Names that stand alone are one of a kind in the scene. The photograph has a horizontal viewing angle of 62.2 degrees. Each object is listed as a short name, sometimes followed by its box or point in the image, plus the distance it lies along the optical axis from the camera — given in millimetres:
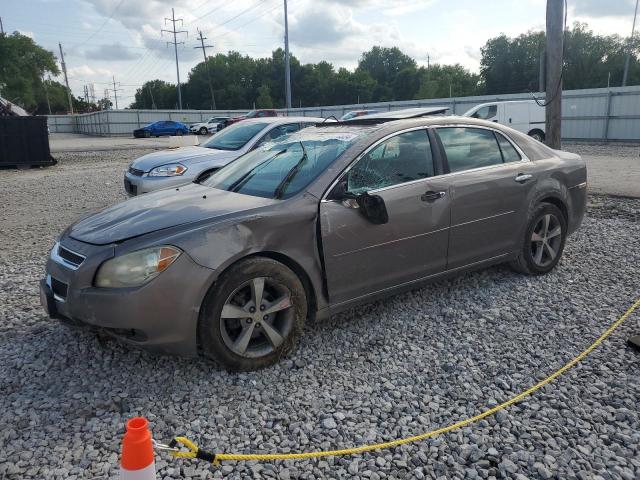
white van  19922
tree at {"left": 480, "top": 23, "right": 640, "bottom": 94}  62875
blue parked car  40719
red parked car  32594
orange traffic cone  1770
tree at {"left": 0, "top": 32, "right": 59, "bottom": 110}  75688
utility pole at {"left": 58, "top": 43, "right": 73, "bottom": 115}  77250
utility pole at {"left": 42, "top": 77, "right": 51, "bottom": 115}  87862
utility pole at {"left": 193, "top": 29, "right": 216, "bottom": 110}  79188
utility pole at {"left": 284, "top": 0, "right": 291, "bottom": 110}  36625
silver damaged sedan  3055
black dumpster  16438
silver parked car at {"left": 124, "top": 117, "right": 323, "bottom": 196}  7836
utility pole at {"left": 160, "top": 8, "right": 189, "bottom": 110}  70644
